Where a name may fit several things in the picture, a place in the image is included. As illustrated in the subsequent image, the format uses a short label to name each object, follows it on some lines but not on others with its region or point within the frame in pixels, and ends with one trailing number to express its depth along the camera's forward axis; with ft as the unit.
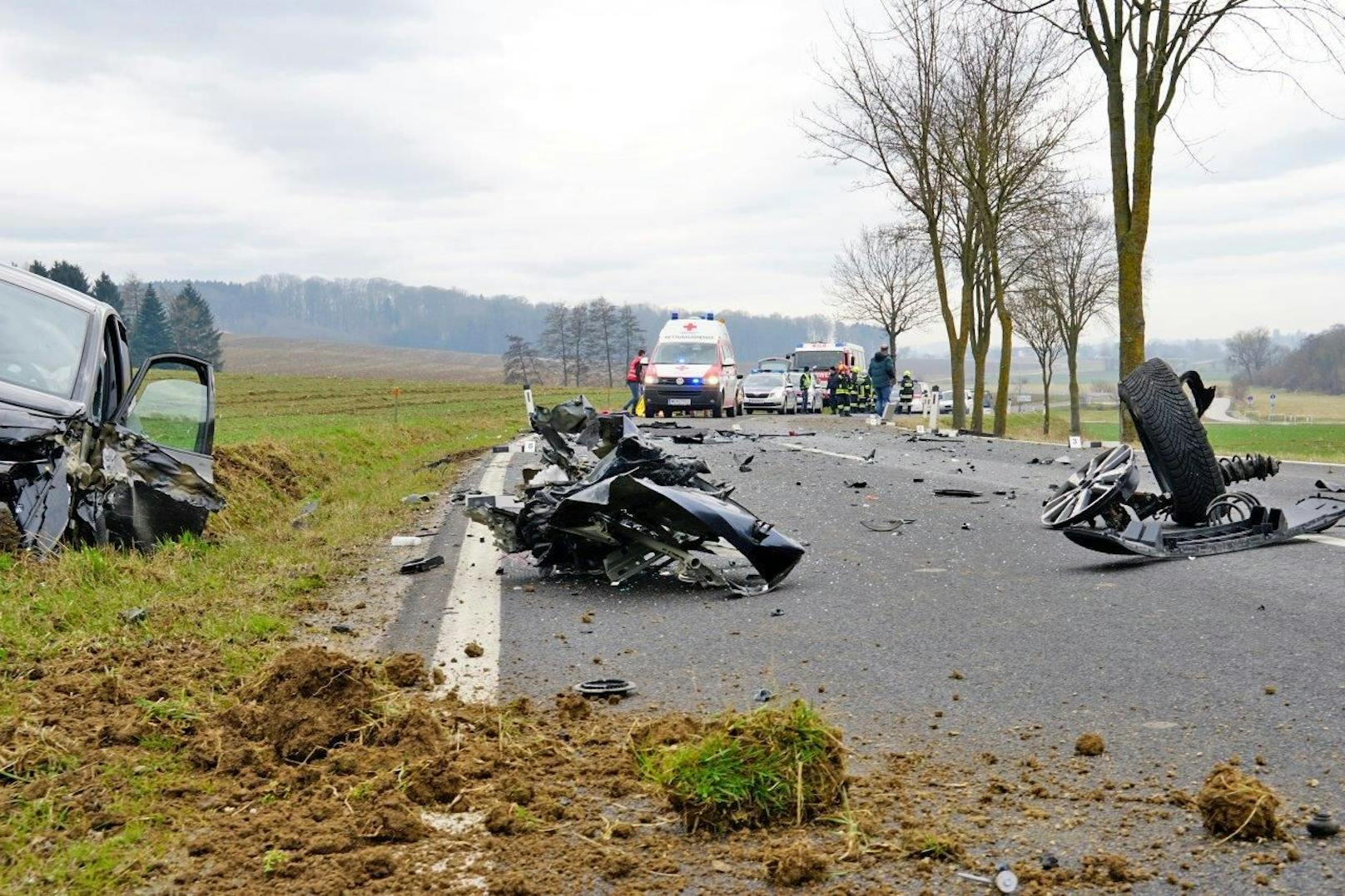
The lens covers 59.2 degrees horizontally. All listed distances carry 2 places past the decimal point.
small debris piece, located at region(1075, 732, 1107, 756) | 10.96
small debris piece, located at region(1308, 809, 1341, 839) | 8.66
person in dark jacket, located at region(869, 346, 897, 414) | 96.22
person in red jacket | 101.71
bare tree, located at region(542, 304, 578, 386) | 450.71
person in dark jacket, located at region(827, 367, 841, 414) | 121.64
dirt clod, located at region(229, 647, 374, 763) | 11.50
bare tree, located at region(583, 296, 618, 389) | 447.42
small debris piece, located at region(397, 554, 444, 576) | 23.22
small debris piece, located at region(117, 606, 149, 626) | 16.85
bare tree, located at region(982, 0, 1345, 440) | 59.98
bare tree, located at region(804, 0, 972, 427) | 98.73
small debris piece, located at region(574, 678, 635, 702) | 13.71
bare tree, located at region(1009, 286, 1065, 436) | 158.30
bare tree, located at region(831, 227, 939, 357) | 194.90
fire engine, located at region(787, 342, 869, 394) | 148.46
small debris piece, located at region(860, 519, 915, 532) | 27.96
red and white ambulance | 99.40
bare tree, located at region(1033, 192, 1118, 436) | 155.63
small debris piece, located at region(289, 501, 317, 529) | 34.53
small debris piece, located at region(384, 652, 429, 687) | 13.92
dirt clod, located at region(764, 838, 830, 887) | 8.25
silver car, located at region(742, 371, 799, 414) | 122.31
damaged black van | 20.21
